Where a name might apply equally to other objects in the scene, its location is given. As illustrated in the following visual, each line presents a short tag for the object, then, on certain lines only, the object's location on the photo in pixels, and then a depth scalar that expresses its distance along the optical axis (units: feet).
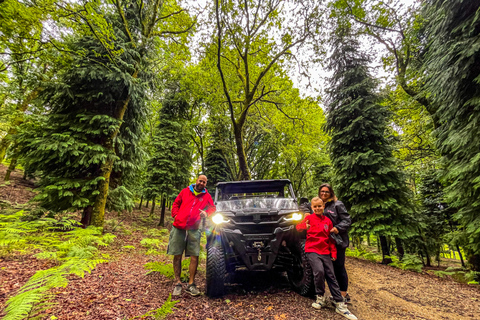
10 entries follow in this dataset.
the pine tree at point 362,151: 26.94
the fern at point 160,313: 8.13
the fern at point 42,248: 6.79
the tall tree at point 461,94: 16.78
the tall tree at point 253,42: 27.78
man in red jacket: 12.81
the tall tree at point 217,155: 55.77
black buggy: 11.22
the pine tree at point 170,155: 46.71
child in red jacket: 10.62
